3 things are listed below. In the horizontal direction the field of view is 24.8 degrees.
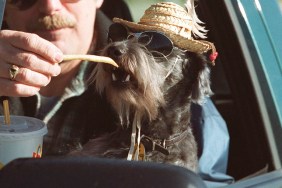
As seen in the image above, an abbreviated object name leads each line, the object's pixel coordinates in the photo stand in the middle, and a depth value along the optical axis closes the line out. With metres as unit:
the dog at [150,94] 3.60
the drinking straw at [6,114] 2.28
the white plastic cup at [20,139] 2.15
